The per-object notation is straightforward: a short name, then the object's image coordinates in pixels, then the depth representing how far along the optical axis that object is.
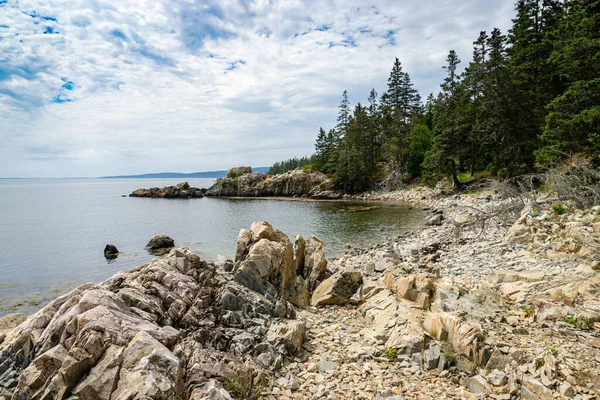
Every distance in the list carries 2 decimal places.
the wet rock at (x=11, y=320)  9.95
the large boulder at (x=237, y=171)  100.56
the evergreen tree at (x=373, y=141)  71.44
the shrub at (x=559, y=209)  16.56
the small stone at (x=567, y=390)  5.81
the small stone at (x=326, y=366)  7.50
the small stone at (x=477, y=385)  6.28
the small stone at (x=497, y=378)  6.36
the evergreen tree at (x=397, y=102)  71.29
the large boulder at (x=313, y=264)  14.37
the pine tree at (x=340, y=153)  68.94
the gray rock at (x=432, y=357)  7.20
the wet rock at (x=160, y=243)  29.23
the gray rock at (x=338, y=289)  12.23
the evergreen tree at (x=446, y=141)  42.72
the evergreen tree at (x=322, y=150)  85.56
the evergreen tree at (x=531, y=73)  33.31
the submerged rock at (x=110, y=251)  26.67
